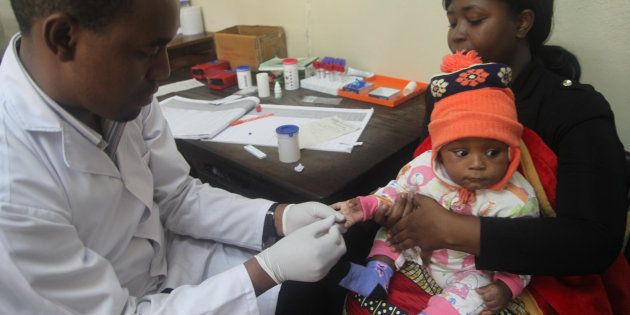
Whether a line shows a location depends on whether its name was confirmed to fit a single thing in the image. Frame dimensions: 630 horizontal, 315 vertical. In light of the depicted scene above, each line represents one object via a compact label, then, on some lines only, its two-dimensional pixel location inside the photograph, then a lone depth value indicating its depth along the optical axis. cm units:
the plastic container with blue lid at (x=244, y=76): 211
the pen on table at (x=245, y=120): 171
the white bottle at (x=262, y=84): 199
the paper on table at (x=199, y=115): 162
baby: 94
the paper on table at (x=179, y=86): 217
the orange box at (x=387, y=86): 180
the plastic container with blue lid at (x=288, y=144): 132
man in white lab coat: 73
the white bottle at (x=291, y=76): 206
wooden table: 124
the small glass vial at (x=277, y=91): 200
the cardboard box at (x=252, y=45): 230
